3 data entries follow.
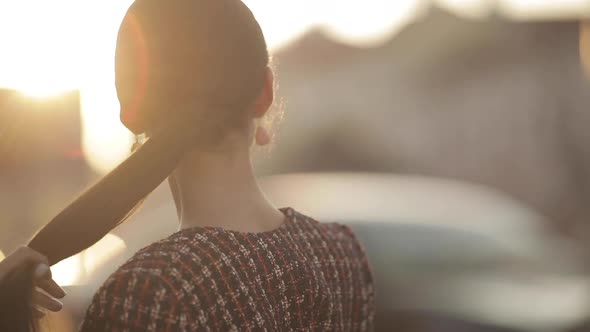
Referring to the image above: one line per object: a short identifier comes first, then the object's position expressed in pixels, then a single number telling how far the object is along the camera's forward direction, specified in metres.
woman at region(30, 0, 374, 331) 1.65
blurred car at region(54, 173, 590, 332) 5.80
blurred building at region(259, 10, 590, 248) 22.67
